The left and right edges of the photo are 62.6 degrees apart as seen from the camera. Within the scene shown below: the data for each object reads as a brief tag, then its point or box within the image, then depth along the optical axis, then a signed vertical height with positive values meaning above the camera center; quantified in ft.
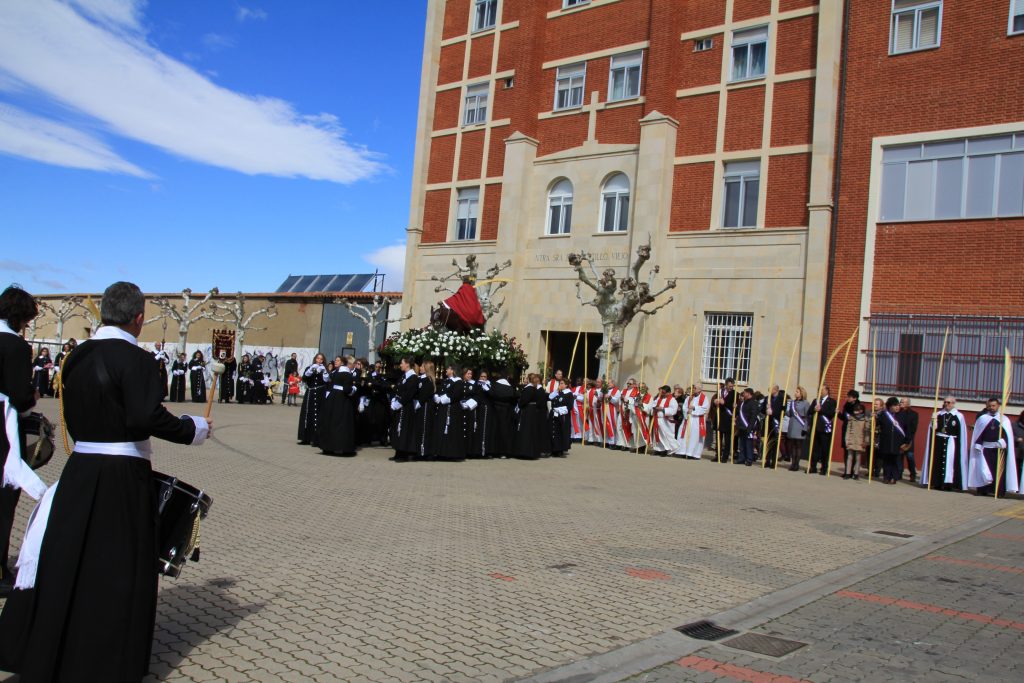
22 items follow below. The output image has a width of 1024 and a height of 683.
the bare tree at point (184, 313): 111.75 +5.24
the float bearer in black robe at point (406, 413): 47.65 -2.73
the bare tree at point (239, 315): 122.62 +5.75
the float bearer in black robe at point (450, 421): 48.88 -3.07
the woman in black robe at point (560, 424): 58.65 -3.27
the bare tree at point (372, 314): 116.78 +6.88
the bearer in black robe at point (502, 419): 52.80 -2.98
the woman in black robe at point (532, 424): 55.16 -3.21
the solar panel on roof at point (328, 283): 147.13 +13.60
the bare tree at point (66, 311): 152.25 +4.85
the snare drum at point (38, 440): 18.06 -2.31
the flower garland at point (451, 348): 57.98 +1.39
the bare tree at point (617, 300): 73.26 +7.27
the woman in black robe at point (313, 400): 53.42 -2.74
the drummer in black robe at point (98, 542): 13.09 -3.25
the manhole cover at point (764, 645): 17.89 -5.41
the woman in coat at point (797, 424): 58.96 -1.81
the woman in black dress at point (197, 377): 89.10 -3.23
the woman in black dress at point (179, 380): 86.58 -3.54
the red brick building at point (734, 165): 64.28 +20.98
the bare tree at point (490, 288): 87.35 +8.90
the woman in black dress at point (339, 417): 48.67 -3.36
